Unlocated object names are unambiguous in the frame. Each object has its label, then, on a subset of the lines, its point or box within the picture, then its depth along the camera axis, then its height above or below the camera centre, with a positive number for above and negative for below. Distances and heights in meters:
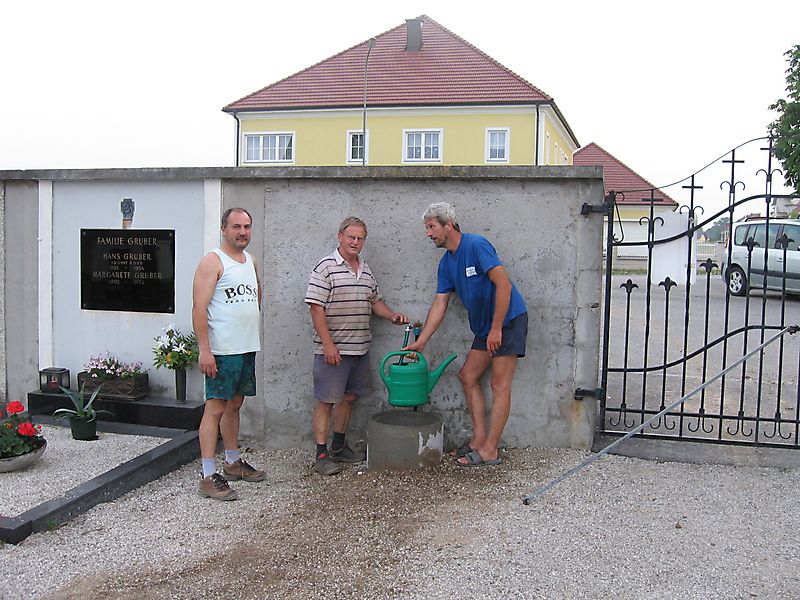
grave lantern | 6.48 -1.02
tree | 20.75 +4.84
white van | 13.59 +0.16
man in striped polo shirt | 5.32 -0.45
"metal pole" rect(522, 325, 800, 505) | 4.81 -1.28
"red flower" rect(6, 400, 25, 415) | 5.23 -1.03
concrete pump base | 5.25 -1.24
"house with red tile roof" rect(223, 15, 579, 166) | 31.83 +6.41
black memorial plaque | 6.29 -0.10
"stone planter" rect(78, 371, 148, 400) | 6.20 -1.04
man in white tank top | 4.76 -0.42
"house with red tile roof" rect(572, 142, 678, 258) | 36.38 +5.00
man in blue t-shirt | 5.21 -0.36
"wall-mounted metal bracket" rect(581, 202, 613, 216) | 5.50 +0.42
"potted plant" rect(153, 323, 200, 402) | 6.04 -0.74
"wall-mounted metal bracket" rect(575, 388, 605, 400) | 5.64 -0.92
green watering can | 5.35 -0.83
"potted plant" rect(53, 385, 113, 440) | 5.80 -1.22
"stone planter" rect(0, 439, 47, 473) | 5.08 -1.36
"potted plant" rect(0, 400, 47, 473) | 5.11 -1.26
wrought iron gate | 5.60 -1.08
